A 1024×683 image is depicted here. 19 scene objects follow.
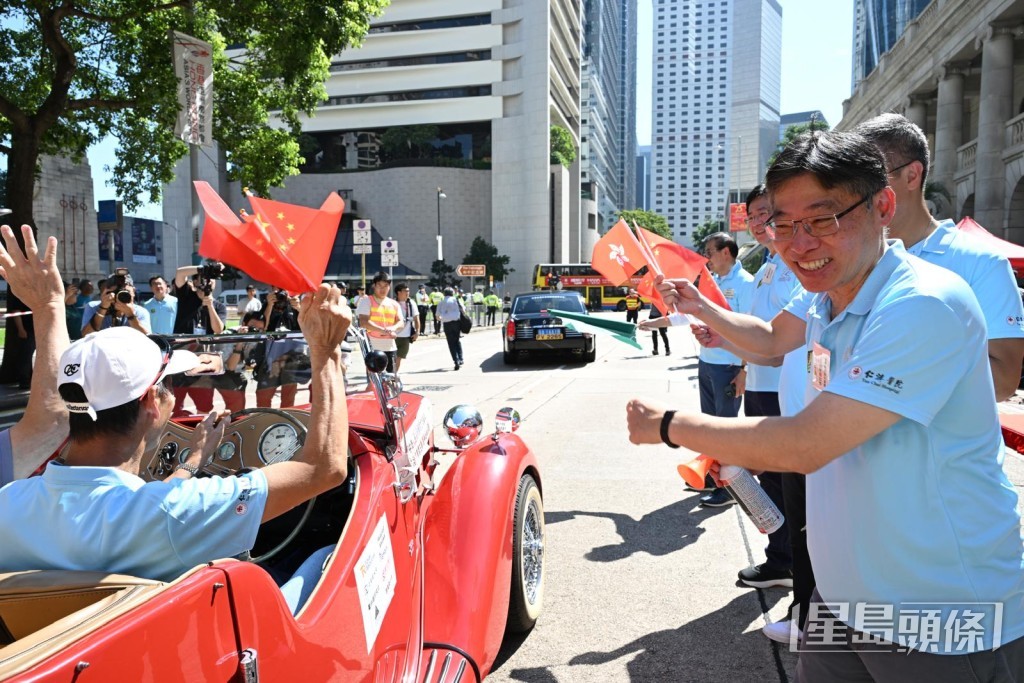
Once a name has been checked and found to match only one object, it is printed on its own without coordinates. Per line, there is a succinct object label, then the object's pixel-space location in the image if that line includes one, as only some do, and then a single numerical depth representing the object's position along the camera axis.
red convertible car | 1.27
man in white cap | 1.50
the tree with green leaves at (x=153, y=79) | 10.88
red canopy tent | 2.45
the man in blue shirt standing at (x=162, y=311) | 8.78
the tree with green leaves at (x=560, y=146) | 71.88
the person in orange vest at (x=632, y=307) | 21.91
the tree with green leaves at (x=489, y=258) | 65.19
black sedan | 14.75
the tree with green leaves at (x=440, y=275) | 56.91
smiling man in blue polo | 1.36
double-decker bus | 43.31
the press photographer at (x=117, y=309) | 7.81
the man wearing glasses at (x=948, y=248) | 2.10
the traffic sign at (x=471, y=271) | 46.58
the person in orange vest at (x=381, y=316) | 10.36
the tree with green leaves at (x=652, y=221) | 99.94
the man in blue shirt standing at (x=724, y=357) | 4.98
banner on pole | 11.02
